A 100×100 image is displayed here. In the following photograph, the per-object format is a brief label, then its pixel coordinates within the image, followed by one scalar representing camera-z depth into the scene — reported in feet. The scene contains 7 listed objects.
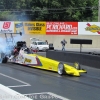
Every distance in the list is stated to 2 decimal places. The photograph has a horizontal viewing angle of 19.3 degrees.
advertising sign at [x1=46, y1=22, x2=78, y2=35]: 144.36
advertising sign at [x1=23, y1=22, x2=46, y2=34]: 143.74
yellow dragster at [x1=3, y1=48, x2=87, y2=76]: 44.04
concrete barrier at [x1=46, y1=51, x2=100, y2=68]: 55.21
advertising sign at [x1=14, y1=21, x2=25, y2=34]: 139.01
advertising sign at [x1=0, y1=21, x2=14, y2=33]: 139.33
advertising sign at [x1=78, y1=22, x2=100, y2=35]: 143.23
